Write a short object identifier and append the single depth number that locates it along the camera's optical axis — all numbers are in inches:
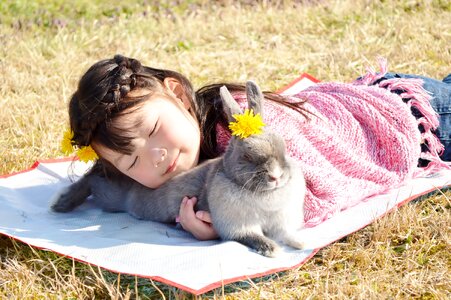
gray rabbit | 101.0
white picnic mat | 100.1
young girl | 115.7
